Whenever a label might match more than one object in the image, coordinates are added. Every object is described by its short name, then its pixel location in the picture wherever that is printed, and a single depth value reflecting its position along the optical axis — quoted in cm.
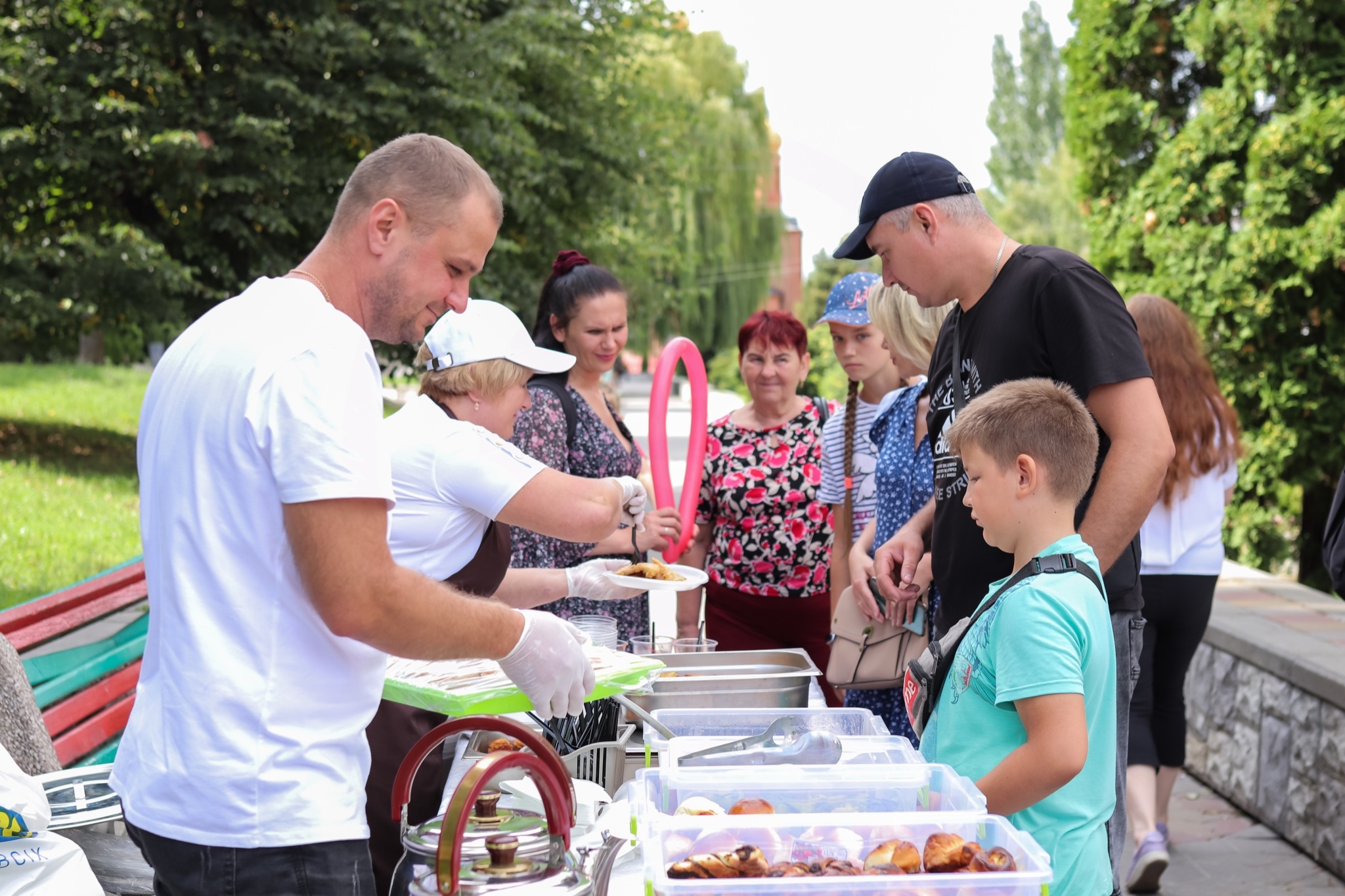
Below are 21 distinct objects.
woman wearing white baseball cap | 218
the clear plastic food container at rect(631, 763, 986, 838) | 161
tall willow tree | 1552
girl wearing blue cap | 379
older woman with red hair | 407
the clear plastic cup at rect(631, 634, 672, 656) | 279
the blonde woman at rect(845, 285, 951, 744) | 323
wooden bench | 319
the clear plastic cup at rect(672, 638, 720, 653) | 292
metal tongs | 194
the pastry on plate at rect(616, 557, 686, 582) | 280
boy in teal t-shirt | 176
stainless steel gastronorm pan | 247
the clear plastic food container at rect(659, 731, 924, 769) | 180
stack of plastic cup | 275
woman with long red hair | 396
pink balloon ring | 335
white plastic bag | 184
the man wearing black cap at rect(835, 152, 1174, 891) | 224
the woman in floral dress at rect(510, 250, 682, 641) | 355
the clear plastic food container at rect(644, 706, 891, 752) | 218
